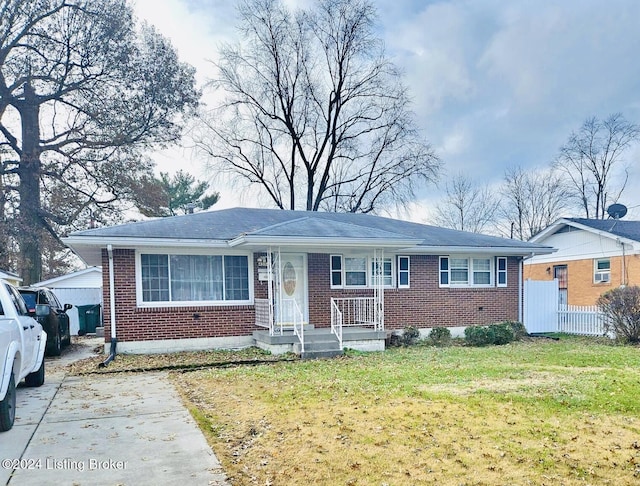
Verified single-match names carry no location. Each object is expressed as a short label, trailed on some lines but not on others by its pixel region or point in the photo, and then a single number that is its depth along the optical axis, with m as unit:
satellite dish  22.47
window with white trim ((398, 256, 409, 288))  14.01
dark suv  11.62
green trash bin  18.47
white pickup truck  5.27
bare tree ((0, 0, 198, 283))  19.28
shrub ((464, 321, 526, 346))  13.12
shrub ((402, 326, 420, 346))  13.18
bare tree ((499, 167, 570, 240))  36.69
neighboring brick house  18.06
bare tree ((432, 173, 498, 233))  39.31
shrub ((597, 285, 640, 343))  12.52
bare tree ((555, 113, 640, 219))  32.44
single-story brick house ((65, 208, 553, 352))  11.34
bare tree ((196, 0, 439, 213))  27.27
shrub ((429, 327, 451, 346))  13.36
